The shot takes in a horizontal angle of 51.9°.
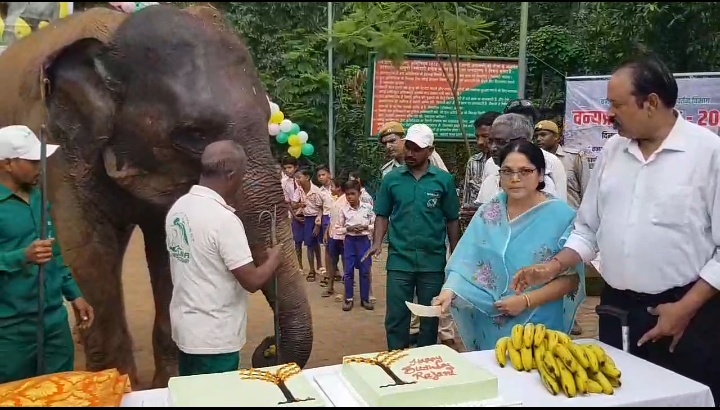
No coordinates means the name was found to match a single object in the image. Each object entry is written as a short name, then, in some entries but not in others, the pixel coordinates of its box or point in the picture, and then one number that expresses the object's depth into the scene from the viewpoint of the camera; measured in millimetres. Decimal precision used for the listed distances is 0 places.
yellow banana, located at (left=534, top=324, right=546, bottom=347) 2468
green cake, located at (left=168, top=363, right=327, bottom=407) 1982
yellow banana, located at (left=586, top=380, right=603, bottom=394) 2221
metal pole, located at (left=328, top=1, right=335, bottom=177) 11797
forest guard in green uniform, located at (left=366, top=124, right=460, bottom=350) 4738
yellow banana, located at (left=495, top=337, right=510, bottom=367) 2465
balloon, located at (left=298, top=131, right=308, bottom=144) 10344
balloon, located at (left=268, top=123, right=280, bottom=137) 9266
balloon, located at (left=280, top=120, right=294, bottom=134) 9688
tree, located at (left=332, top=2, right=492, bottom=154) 7691
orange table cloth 2059
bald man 2846
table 2164
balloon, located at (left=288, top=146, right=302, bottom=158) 10102
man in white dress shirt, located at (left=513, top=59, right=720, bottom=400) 2527
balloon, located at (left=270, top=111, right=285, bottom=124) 9072
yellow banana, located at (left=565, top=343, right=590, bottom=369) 2295
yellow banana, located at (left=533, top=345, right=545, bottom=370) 2363
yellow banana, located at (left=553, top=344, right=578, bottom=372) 2279
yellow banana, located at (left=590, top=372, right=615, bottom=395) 2225
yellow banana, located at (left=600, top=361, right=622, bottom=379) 2293
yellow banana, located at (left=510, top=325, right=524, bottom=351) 2493
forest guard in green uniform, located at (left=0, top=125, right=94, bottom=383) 3090
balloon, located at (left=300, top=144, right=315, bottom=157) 10642
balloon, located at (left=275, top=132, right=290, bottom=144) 10011
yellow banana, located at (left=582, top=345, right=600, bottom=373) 2283
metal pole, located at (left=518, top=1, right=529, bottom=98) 6598
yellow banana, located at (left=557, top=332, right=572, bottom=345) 2457
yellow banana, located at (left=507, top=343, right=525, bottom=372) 2412
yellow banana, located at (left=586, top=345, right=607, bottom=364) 2336
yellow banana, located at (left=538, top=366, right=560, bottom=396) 2211
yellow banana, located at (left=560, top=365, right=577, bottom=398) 2176
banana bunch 2225
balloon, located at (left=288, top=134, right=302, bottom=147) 10219
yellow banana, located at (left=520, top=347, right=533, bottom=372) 2393
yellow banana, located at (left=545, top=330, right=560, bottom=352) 2415
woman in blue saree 3016
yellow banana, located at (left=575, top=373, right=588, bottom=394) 2195
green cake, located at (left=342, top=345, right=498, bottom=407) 2031
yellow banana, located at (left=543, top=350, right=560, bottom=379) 2268
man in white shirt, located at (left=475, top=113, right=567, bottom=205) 4219
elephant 3844
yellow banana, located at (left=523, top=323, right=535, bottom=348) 2473
